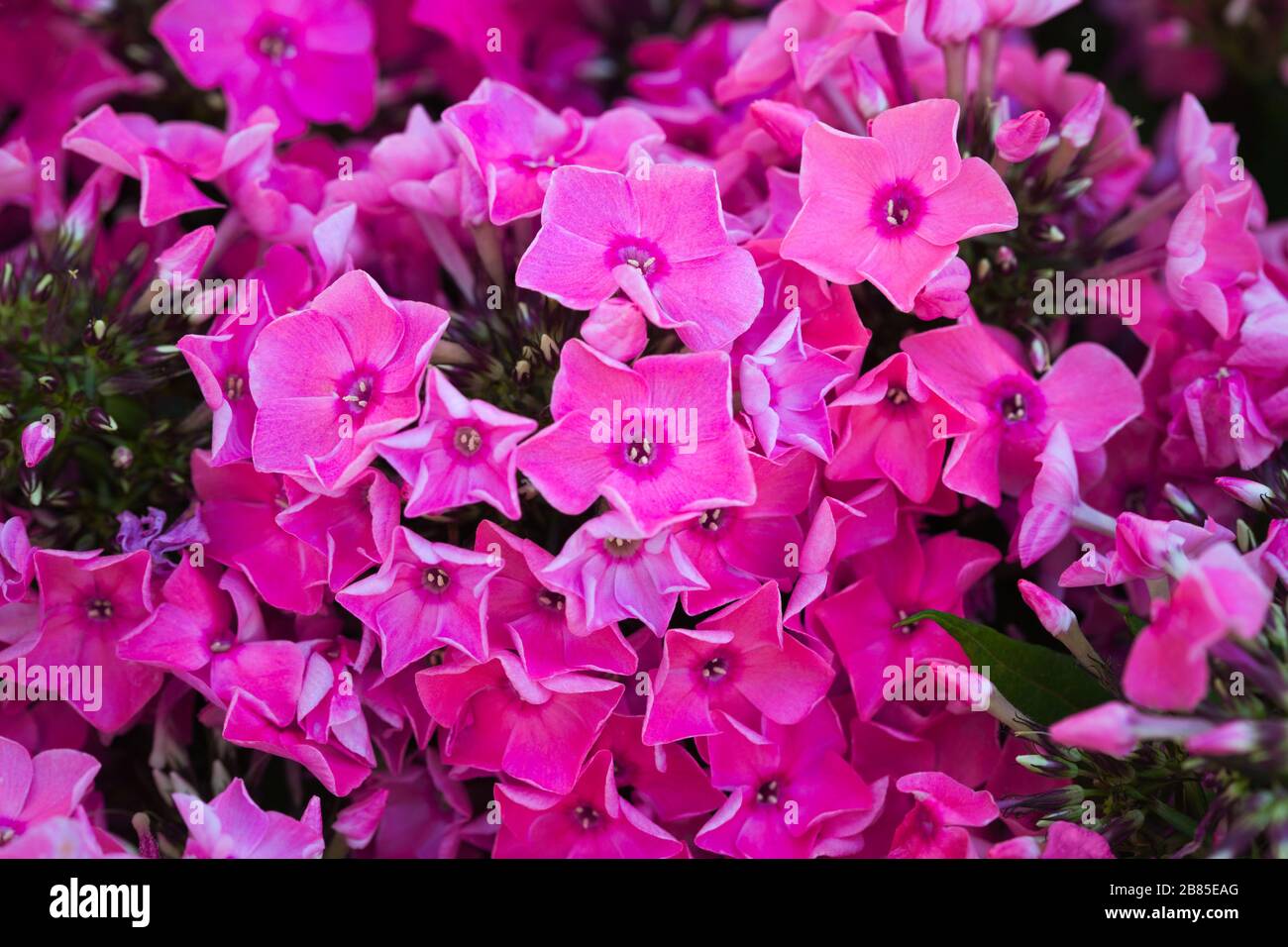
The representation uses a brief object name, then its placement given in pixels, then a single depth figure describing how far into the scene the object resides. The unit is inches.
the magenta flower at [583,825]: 8.4
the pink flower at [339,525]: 8.1
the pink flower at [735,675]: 8.1
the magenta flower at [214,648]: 8.3
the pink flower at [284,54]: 9.8
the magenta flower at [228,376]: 8.2
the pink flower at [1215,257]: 8.7
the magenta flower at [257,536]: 8.4
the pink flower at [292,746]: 8.2
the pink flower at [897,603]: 8.5
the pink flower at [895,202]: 8.2
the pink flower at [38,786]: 8.1
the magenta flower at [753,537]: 8.2
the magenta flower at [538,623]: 8.0
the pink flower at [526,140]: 8.5
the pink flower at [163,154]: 8.8
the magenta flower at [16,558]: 8.3
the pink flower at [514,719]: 8.2
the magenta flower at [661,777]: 8.5
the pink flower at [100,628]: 8.4
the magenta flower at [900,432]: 8.4
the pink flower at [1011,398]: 8.5
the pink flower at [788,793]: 8.4
